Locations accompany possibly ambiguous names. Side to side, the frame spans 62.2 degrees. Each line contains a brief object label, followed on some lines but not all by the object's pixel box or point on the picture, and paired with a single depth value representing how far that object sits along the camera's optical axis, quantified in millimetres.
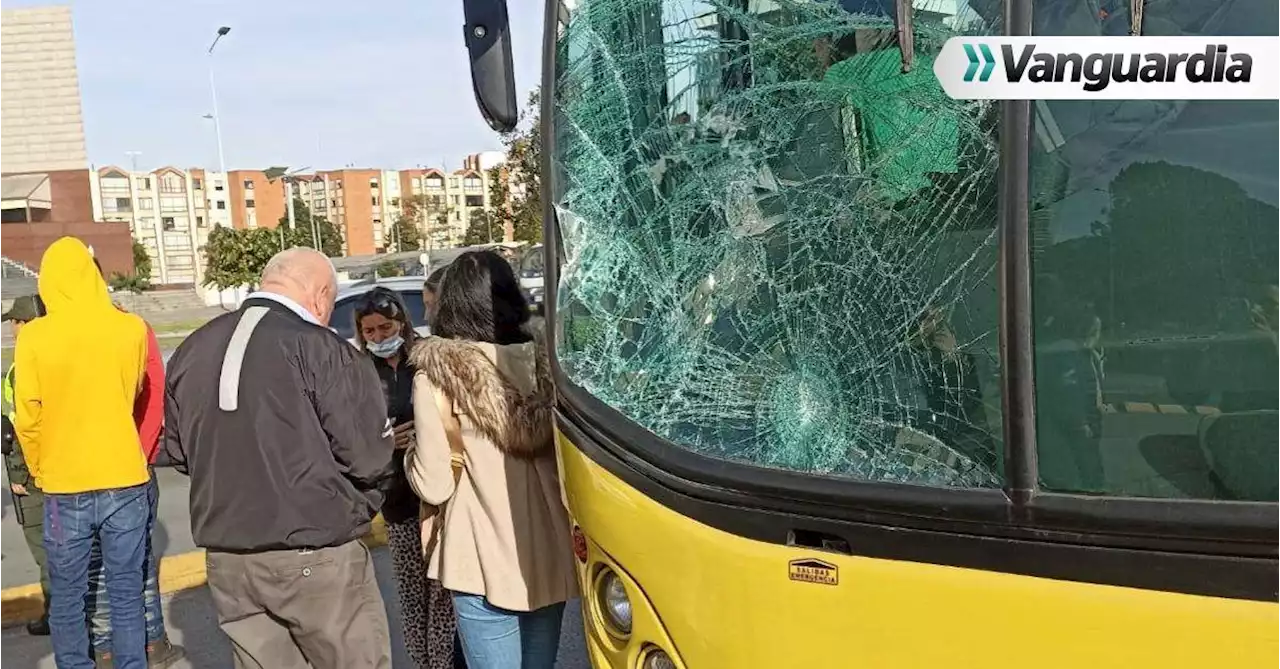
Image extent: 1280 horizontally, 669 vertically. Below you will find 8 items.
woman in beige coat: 2906
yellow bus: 1528
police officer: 4543
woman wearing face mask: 3633
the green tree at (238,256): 52281
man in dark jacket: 2846
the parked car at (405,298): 8609
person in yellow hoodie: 3840
